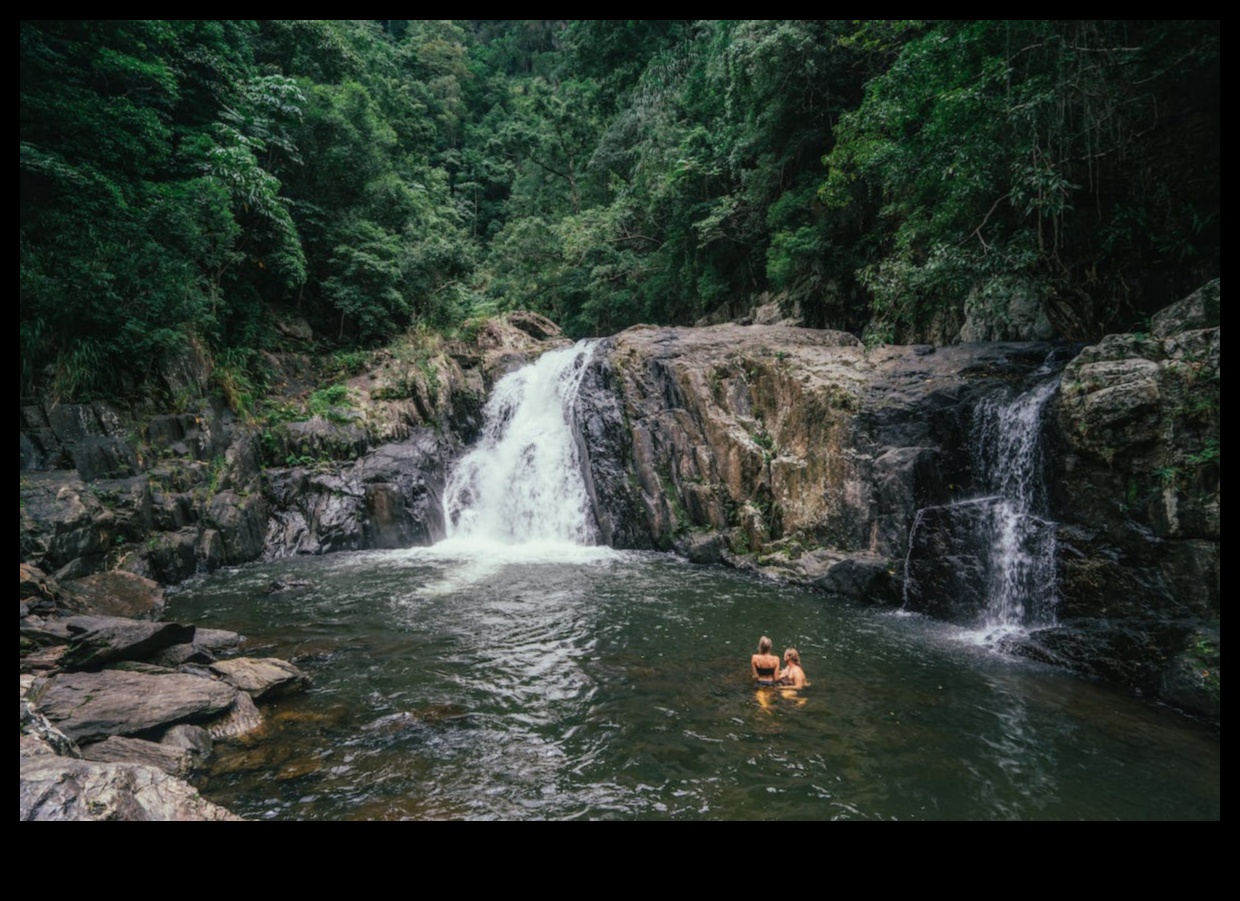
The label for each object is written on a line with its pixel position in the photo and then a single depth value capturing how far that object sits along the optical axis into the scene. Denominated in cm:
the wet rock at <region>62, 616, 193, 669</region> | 642
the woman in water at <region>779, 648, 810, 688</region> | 684
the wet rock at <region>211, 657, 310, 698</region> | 650
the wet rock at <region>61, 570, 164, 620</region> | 886
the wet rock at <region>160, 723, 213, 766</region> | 537
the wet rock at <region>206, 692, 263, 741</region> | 578
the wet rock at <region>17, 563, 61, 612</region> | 807
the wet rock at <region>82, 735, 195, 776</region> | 506
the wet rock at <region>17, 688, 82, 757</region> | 419
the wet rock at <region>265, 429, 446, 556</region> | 1409
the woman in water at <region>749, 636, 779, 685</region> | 690
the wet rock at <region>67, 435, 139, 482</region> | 1102
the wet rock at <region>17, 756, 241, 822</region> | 359
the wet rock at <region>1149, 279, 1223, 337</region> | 739
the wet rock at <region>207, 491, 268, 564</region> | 1282
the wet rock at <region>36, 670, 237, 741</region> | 541
